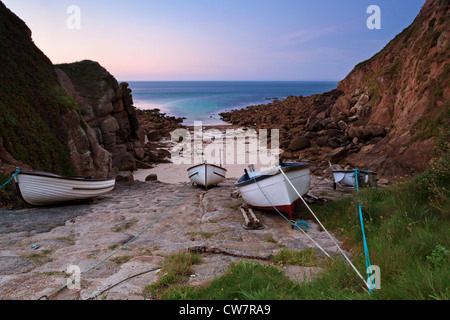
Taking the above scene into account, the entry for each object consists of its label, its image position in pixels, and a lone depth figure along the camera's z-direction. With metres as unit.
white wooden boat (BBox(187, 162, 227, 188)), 13.95
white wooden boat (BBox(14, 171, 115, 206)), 8.29
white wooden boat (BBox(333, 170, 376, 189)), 10.51
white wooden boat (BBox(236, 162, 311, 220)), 7.52
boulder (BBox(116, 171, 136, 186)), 15.56
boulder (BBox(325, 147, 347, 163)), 18.92
